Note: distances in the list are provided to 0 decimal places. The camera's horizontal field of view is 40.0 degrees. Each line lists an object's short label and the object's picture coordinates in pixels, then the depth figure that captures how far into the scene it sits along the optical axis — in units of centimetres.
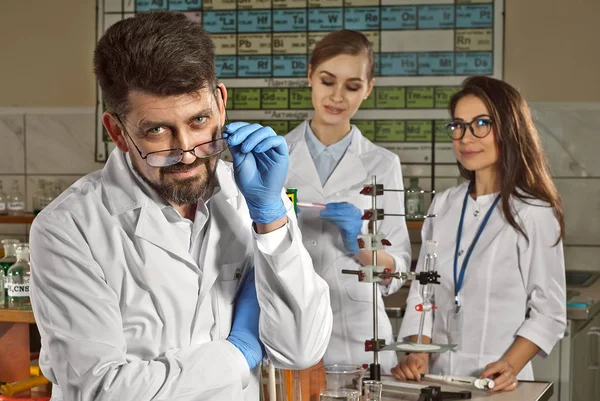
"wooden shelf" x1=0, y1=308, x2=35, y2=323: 230
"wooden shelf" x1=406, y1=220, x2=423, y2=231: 412
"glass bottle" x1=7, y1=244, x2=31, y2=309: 237
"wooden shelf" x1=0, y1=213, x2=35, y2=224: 450
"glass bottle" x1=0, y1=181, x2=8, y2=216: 472
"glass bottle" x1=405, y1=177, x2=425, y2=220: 429
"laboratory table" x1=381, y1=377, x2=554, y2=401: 208
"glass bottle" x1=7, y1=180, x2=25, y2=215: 472
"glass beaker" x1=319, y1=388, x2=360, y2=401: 176
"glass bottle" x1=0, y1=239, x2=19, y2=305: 245
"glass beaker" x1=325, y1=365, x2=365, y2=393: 184
